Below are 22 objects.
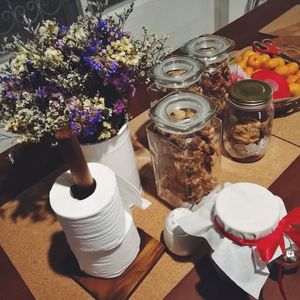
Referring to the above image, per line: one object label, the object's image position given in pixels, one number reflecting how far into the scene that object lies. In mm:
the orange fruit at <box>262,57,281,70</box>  876
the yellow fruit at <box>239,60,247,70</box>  905
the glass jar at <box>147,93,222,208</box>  556
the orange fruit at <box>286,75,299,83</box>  829
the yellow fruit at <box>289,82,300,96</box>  798
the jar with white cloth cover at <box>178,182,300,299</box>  445
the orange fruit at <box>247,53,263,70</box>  896
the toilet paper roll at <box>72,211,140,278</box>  525
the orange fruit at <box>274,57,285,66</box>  879
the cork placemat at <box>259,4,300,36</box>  1114
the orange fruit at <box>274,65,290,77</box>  853
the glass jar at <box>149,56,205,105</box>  652
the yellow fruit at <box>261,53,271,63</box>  896
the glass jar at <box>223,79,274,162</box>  646
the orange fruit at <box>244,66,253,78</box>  879
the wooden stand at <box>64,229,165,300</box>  543
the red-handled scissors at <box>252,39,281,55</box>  931
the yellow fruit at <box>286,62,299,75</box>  857
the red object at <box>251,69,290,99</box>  788
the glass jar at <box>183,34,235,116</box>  720
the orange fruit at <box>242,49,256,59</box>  926
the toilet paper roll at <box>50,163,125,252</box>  457
